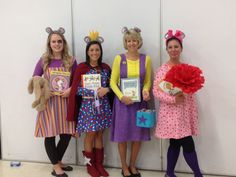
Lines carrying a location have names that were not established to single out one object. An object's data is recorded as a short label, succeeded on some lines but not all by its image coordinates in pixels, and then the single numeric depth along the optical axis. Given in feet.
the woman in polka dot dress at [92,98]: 9.37
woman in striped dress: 9.67
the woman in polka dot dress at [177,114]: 8.59
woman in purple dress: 9.14
